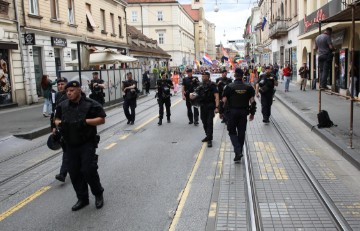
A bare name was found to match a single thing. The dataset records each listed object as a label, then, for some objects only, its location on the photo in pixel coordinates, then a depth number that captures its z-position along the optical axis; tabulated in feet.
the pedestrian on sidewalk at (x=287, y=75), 82.28
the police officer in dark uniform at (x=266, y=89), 42.73
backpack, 36.52
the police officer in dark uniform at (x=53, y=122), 20.01
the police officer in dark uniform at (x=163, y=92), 44.62
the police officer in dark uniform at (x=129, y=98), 45.06
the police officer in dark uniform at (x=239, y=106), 26.89
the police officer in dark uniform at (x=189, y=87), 41.78
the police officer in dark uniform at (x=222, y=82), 43.57
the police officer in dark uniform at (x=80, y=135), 18.07
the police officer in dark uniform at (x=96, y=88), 45.24
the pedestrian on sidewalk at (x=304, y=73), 82.02
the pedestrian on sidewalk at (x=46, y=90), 51.44
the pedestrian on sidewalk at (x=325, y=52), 32.71
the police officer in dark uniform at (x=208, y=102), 32.24
